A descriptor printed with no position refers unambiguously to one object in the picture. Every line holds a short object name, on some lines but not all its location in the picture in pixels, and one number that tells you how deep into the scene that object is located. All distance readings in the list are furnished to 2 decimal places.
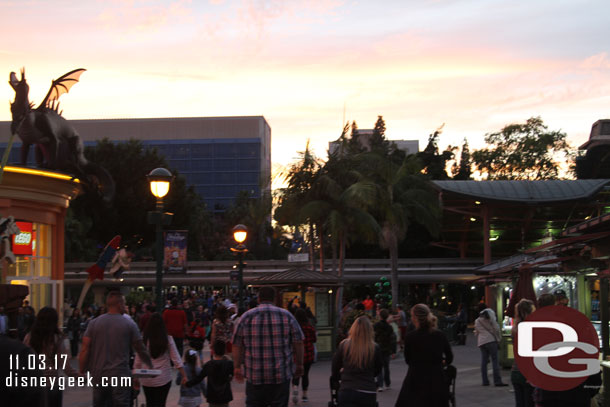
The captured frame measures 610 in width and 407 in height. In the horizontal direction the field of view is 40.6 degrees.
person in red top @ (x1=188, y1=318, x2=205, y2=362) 15.54
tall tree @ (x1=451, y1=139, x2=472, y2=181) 70.54
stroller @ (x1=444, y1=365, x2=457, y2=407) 9.21
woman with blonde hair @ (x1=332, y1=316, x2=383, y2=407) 8.66
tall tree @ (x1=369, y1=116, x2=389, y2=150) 63.39
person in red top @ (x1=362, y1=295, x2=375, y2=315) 33.84
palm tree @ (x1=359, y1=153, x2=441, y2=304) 36.62
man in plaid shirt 8.23
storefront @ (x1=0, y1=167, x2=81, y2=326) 24.59
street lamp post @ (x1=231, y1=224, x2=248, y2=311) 24.97
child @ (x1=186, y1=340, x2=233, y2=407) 9.35
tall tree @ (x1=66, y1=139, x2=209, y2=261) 58.28
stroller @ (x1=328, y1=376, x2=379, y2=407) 9.18
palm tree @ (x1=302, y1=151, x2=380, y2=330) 32.06
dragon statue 28.39
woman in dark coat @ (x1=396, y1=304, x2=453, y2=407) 8.74
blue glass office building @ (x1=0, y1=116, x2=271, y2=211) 134.00
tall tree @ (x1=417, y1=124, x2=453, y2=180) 64.62
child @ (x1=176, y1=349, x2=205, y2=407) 9.80
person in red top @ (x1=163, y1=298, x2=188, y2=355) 19.45
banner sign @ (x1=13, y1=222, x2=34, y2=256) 25.00
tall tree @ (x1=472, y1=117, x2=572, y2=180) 71.56
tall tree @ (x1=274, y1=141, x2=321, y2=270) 33.94
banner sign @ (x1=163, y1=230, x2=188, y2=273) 25.08
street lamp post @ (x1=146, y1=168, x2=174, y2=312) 15.60
